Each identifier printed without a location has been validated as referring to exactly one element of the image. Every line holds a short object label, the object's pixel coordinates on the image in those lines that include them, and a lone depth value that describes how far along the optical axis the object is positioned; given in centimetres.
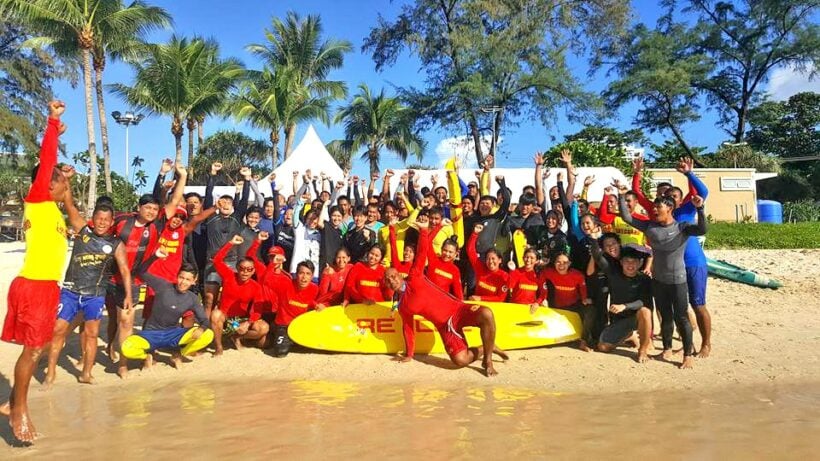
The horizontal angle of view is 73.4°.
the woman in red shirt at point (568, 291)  620
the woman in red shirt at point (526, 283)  625
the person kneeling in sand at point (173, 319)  551
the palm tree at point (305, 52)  2664
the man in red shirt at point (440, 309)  548
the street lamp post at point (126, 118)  2782
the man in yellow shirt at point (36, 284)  368
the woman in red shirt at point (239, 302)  606
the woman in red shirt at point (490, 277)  631
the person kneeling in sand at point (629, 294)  574
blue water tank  2242
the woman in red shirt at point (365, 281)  631
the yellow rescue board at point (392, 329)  611
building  2167
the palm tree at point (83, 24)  1709
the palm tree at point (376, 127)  2975
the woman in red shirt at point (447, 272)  583
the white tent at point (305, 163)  1551
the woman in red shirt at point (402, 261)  634
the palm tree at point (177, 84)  2073
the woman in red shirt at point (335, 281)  639
